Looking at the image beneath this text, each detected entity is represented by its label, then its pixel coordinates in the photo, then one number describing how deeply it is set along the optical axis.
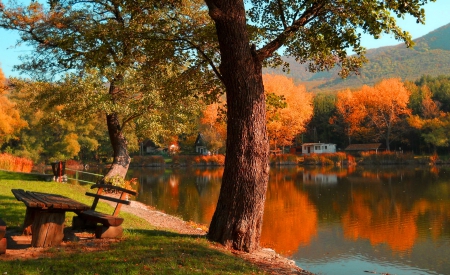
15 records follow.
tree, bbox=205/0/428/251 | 7.27
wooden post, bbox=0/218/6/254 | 5.65
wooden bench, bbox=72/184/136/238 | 7.11
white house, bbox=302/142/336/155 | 66.62
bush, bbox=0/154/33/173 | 22.65
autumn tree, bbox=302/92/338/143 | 69.62
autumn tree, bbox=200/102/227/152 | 55.28
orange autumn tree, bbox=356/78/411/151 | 57.53
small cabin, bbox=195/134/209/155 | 71.62
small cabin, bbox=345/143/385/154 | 62.41
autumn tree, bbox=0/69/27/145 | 29.40
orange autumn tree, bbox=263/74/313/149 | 52.72
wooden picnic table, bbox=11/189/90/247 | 6.27
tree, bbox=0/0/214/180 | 15.74
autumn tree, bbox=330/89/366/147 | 61.25
